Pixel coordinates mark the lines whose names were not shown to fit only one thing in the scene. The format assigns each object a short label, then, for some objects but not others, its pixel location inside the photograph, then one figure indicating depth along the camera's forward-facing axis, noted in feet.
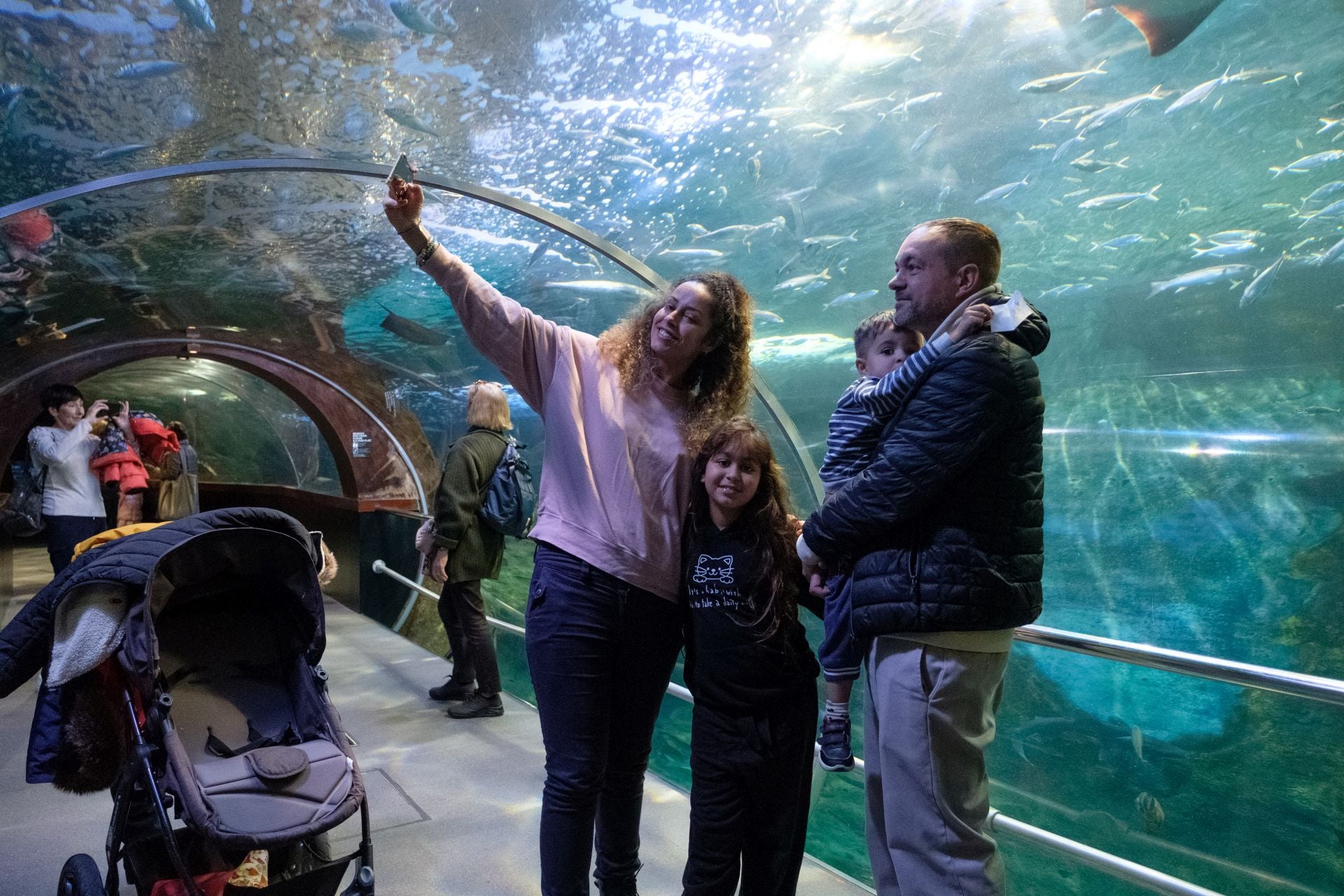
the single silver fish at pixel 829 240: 29.53
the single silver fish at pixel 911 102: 21.58
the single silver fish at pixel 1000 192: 30.96
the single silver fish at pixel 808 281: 33.65
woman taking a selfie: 5.74
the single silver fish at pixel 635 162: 16.52
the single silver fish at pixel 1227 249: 39.01
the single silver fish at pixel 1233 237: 38.13
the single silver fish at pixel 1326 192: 35.14
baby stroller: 6.12
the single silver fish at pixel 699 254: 23.11
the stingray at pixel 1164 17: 22.82
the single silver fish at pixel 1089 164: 30.48
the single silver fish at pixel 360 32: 10.98
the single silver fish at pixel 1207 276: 39.37
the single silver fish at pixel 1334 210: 35.94
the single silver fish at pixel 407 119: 12.89
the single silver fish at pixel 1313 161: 32.35
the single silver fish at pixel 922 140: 24.06
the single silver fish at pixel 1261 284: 39.24
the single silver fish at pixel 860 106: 20.17
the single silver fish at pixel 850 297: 37.40
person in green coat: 13.71
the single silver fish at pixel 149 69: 11.06
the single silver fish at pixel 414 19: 10.87
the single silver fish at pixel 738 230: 22.63
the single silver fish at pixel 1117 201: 36.50
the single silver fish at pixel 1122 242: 39.62
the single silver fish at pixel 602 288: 23.03
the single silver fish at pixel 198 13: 10.14
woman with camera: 17.52
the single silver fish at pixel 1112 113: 27.55
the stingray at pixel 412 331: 26.03
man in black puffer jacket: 4.54
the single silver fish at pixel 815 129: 19.80
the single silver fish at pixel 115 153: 12.59
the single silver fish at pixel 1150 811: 38.10
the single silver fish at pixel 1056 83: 23.77
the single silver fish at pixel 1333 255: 36.68
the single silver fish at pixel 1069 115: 26.09
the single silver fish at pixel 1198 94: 30.63
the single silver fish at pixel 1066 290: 40.50
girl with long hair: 5.96
